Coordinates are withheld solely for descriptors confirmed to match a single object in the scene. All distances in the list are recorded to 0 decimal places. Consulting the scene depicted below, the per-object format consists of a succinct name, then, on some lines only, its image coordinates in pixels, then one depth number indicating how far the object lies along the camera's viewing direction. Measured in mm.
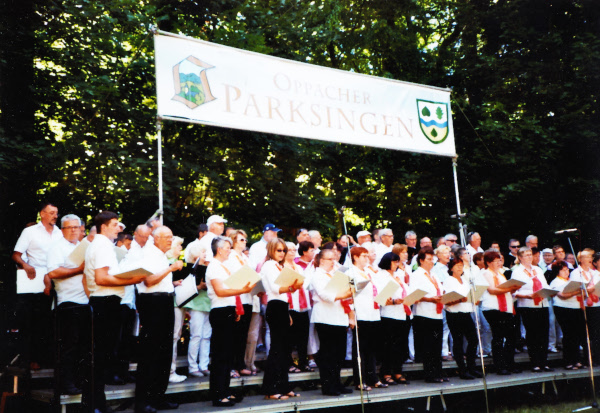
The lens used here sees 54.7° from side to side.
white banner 7051
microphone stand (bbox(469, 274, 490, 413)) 7316
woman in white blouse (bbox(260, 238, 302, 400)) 6504
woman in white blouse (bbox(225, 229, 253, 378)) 6941
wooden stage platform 5863
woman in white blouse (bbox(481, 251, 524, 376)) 8586
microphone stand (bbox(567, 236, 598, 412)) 7977
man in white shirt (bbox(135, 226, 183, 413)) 5551
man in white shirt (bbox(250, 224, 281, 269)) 8122
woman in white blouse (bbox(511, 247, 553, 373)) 8984
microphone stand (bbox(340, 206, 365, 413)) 6457
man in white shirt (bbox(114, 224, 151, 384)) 5750
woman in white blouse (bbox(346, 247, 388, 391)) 7266
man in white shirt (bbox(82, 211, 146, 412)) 5266
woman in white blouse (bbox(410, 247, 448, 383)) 7863
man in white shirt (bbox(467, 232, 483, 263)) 10125
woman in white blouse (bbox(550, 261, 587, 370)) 9352
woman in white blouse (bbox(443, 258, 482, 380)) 8148
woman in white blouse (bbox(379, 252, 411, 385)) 7613
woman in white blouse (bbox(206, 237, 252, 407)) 6047
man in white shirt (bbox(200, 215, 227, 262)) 7629
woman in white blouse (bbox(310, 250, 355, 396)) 6773
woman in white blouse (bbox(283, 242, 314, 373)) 7146
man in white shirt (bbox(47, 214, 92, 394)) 5429
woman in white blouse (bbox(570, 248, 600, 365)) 9484
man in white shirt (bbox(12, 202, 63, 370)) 6316
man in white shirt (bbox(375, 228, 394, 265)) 9281
